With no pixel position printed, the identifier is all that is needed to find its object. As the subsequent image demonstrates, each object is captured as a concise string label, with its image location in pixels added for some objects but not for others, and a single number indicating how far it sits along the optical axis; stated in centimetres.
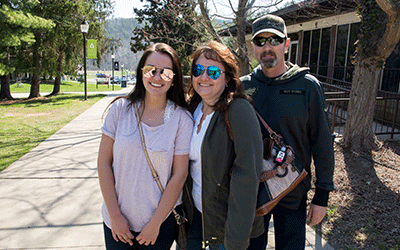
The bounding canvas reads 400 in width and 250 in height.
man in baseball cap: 196
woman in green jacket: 158
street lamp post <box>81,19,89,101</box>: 1535
